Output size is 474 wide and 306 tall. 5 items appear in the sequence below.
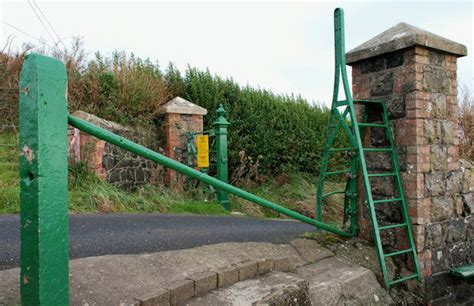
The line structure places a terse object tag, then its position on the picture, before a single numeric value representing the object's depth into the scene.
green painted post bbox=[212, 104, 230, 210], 7.54
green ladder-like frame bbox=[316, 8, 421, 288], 3.18
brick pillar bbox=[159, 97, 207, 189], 8.42
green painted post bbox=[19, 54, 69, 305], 1.45
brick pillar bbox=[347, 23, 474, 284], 3.40
